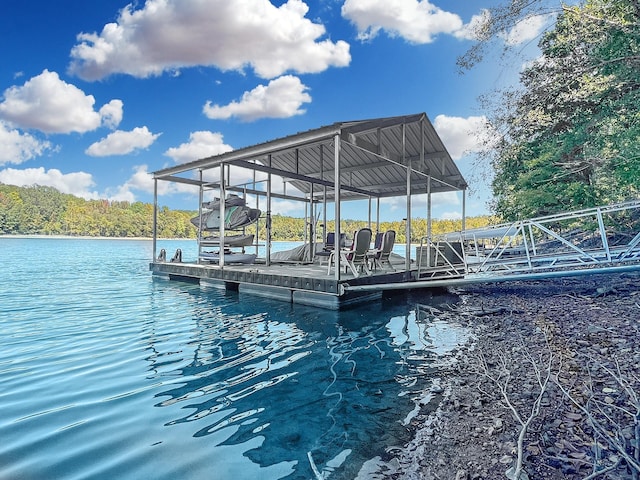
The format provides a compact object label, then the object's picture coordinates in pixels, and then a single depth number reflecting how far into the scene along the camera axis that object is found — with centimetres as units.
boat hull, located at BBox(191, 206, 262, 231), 1123
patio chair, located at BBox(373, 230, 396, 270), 880
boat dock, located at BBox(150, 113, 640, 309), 699
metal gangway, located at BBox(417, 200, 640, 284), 483
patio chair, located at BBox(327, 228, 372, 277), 741
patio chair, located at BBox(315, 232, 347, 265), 1087
